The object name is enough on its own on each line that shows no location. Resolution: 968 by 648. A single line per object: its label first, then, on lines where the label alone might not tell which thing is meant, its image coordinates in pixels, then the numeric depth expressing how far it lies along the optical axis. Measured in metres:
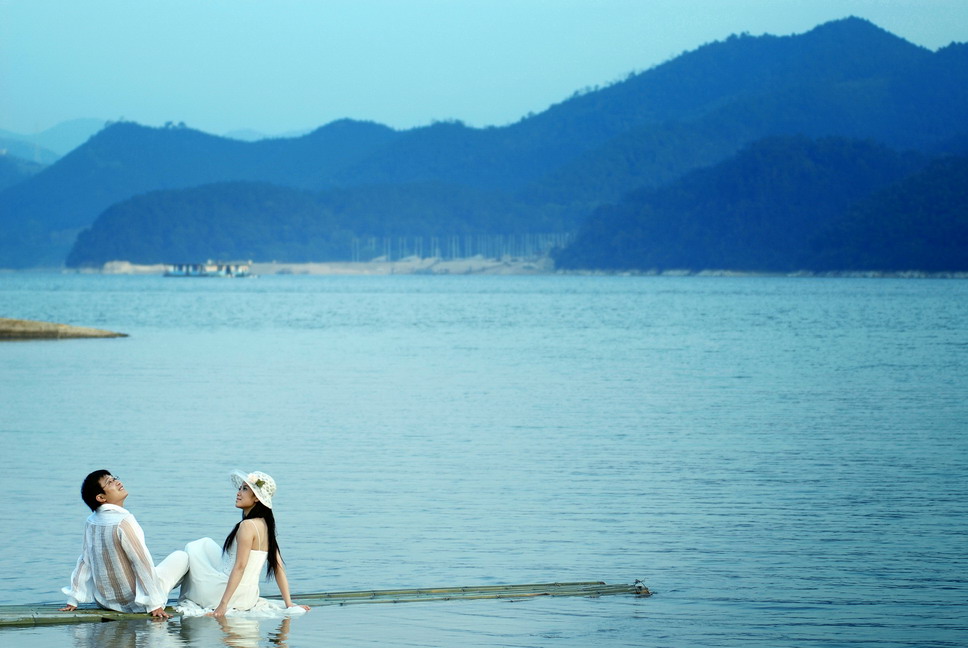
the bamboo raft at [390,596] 17.34
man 16.69
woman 16.62
